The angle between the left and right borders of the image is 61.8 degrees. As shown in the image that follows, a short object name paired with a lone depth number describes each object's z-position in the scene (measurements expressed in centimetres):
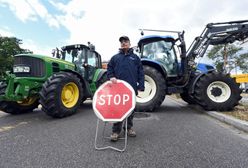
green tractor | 518
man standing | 371
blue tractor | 629
